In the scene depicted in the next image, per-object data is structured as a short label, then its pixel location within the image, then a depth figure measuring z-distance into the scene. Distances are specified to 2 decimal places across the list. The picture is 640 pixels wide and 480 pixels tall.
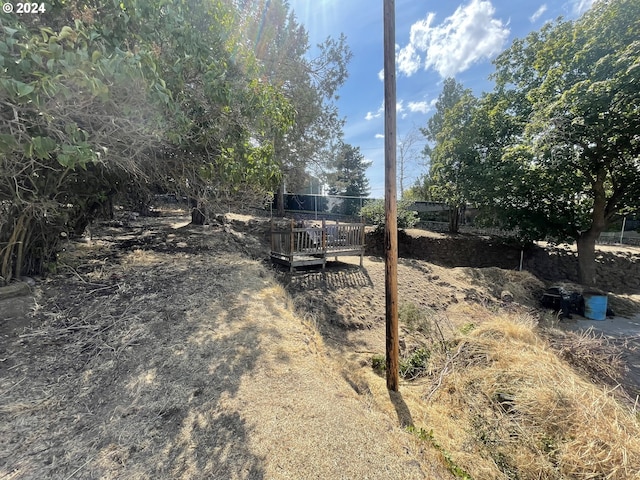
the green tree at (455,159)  10.17
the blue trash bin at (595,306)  6.76
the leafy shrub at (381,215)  12.16
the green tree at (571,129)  6.16
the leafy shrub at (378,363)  3.98
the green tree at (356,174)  24.95
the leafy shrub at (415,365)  3.81
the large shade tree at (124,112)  1.98
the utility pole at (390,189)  2.78
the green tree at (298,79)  9.10
